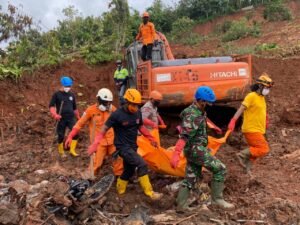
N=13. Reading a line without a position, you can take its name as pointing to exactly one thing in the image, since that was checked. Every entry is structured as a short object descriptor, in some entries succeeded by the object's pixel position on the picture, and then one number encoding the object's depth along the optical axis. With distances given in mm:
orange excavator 5638
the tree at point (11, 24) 10351
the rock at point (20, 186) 3470
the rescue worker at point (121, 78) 7130
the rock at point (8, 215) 3021
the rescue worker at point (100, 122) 4461
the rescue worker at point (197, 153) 3637
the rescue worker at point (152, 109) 4880
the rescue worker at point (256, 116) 4437
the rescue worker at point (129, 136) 3799
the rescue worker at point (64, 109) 5527
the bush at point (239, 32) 17441
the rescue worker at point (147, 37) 6610
